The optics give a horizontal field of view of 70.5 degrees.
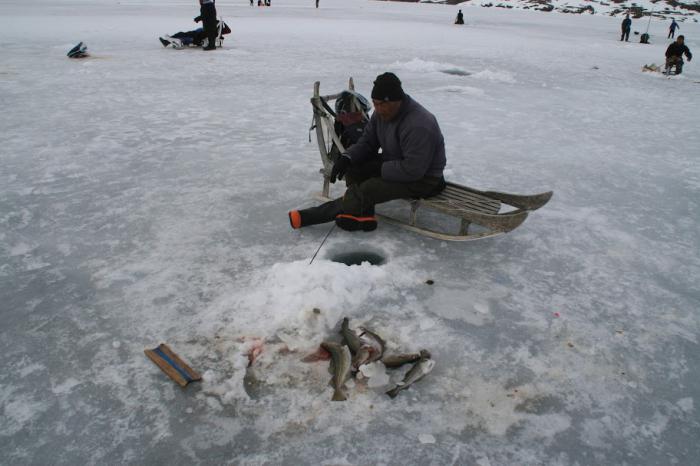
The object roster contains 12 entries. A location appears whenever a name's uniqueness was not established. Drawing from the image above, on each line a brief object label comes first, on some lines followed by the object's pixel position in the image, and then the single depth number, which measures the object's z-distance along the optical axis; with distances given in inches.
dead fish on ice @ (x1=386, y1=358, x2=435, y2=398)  106.0
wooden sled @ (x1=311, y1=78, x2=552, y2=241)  158.9
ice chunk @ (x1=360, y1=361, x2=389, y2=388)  108.6
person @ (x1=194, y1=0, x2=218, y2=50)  580.4
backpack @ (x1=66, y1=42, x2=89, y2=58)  530.9
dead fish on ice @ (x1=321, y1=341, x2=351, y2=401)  104.7
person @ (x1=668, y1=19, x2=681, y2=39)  1060.5
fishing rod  160.8
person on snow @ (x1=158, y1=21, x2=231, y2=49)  631.2
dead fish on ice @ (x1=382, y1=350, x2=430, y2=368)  112.3
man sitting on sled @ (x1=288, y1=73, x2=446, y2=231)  160.8
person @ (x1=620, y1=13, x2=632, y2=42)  941.7
